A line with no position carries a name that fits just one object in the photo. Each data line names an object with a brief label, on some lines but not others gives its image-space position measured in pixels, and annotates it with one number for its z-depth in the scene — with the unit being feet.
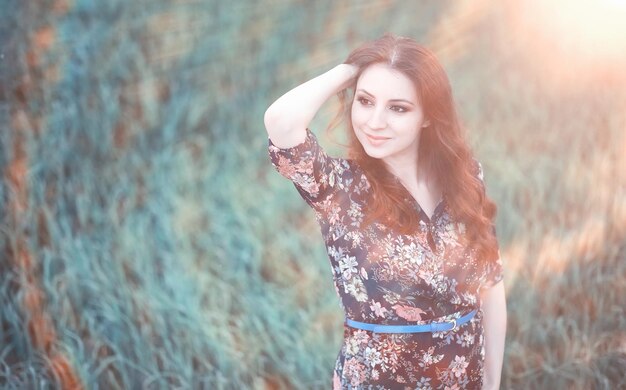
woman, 5.68
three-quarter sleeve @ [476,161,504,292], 6.25
